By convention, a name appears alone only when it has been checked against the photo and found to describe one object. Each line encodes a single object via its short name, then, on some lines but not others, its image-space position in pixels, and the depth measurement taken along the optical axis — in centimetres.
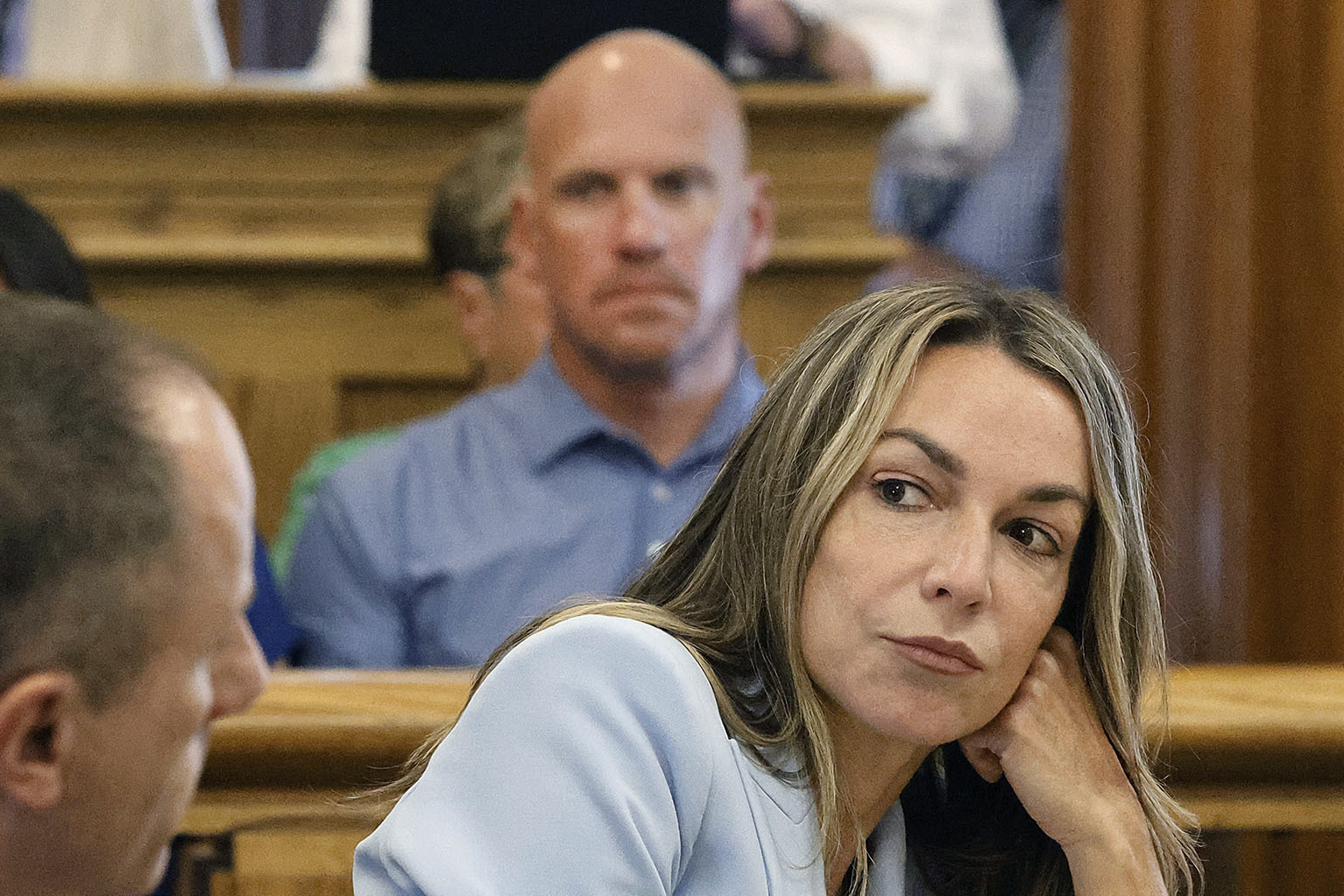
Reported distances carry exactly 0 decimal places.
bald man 528
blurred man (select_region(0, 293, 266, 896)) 314
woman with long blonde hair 436
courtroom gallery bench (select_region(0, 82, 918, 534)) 548
